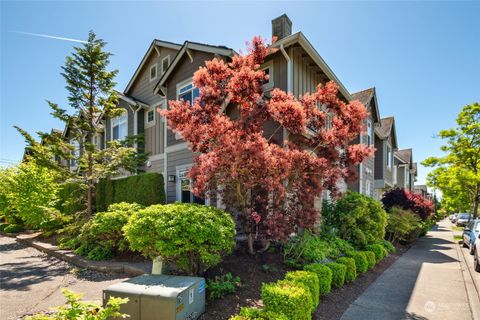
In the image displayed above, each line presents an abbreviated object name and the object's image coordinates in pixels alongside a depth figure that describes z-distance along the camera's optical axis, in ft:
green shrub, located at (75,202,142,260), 26.50
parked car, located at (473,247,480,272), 31.48
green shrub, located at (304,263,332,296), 19.61
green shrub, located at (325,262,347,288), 22.11
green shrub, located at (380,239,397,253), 40.37
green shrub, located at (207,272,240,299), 17.30
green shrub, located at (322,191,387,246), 33.78
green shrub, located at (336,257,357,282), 24.07
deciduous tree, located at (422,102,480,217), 70.02
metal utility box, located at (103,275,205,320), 13.07
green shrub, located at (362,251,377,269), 28.86
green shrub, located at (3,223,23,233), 50.71
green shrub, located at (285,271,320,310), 16.94
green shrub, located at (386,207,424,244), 44.71
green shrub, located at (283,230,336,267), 24.34
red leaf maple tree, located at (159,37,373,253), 21.43
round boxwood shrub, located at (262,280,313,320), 14.07
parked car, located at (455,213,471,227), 113.27
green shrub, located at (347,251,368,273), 26.89
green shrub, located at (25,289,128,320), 8.69
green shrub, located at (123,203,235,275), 16.85
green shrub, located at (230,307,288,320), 12.90
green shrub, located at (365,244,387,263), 32.49
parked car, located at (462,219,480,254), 42.68
